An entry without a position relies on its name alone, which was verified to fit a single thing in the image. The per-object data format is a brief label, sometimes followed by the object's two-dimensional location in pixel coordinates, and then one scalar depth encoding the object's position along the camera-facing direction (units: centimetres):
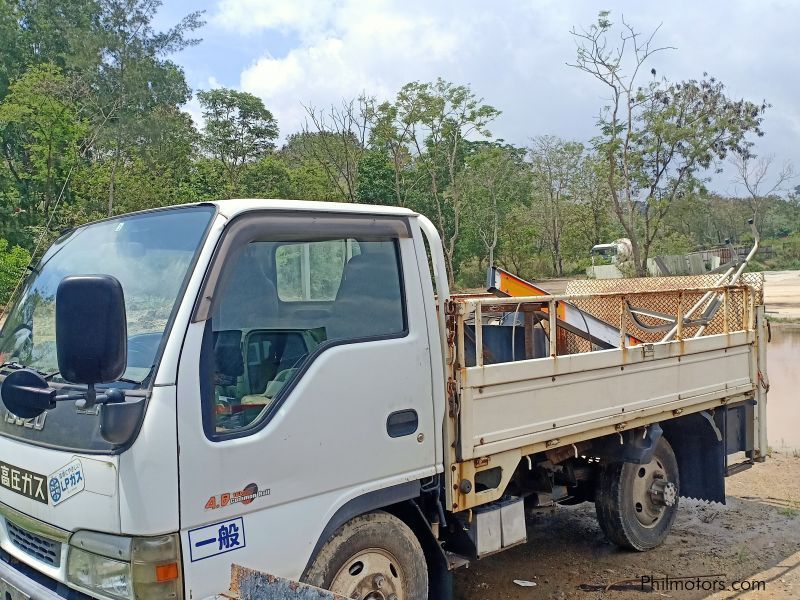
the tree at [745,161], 2249
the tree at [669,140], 2121
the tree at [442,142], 2211
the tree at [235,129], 2881
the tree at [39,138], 1952
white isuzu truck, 244
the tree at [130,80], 2550
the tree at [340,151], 2348
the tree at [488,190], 2598
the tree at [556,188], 3603
